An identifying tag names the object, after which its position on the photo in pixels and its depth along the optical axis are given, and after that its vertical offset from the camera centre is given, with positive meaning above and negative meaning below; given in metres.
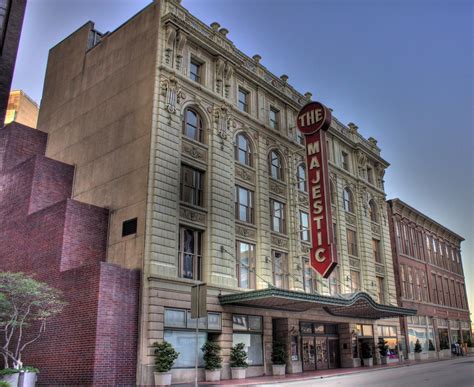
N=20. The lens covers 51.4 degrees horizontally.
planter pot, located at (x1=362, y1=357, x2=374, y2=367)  35.67 -0.97
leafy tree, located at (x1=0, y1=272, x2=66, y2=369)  19.36 +1.91
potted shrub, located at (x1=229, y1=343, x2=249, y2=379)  24.91 -0.63
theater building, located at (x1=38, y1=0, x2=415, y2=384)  24.41 +9.07
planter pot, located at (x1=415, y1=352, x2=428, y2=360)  44.09 -0.69
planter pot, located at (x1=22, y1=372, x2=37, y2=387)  18.28 -1.09
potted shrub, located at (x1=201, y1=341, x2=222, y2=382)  23.61 -0.63
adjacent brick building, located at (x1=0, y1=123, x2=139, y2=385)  20.94 +3.71
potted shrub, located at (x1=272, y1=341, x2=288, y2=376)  27.58 -0.53
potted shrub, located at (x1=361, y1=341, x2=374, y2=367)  35.75 -0.49
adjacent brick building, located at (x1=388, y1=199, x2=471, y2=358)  47.01 +6.83
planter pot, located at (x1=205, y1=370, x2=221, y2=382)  23.48 -1.25
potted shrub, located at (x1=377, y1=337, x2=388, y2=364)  37.66 -0.22
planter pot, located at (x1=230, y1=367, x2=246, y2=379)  24.81 -1.17
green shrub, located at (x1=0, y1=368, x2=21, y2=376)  17.92 -0.79
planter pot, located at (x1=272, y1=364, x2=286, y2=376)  27.53 -1.12
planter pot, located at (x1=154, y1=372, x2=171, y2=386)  21.20 -1.26
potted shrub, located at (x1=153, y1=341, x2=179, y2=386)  21.27 -0.53
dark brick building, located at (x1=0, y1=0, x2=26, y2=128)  19.20 +11.95
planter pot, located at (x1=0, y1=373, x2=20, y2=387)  17.88 -1.05
